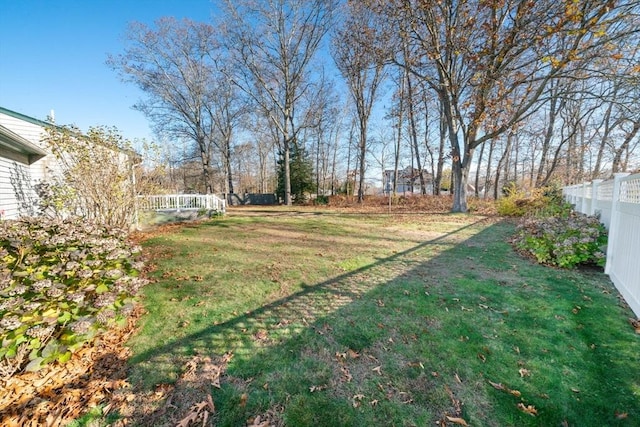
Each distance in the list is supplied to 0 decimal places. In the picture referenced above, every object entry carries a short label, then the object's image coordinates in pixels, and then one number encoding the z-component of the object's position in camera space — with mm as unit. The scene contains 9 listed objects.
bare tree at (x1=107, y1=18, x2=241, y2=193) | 18156
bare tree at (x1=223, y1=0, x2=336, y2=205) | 15953
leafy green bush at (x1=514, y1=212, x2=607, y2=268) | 4582
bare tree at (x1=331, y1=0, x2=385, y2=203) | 10703
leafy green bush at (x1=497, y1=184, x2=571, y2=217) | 10905
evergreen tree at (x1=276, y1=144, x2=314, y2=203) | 22484
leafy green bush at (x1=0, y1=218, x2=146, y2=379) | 2037
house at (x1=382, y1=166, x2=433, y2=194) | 13377
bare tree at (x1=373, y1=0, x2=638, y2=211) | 7742
